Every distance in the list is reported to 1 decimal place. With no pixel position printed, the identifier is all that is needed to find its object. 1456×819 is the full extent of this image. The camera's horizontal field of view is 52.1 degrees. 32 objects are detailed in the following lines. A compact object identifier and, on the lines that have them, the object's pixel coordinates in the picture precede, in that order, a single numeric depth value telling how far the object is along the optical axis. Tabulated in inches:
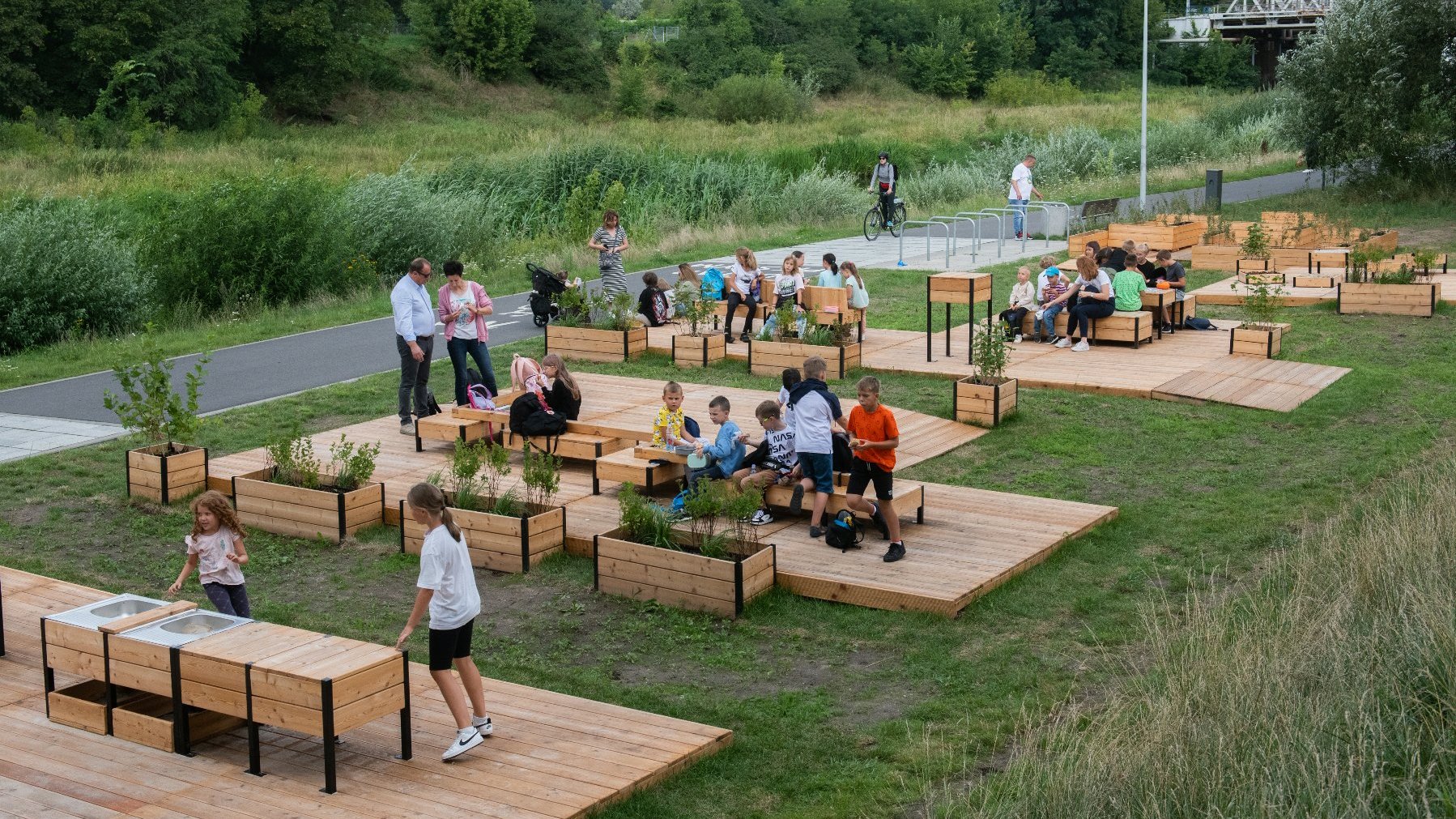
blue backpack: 800.3
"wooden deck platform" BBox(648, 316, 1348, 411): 629.0
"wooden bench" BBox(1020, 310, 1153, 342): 709.9
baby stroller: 787.4
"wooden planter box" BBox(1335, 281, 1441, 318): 773.9
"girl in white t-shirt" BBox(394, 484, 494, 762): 288.8
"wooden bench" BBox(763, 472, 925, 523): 438.6
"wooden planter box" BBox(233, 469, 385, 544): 458.9
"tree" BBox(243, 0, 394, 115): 2566.4
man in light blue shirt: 555.8
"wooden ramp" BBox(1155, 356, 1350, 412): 601.0
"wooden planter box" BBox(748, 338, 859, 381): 666.8
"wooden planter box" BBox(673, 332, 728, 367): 700.7
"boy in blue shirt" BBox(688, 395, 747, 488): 450.6
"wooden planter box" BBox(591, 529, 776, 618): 385.4
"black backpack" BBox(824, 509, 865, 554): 420.2
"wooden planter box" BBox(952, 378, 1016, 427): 575.2
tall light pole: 1149.7
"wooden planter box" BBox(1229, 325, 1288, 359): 681.6
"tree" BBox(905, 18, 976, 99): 3560.5
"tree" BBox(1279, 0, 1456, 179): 1232.2
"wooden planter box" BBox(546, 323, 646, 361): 716.7
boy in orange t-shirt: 404.2
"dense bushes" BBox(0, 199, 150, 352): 800.9
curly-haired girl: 334.6
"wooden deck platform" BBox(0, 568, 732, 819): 270.7
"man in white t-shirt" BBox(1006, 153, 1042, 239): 1142.3
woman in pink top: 586.2
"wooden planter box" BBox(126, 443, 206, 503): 497.4
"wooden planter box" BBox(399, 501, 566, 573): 427.2
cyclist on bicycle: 1195.3
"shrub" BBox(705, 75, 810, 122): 2778.1
